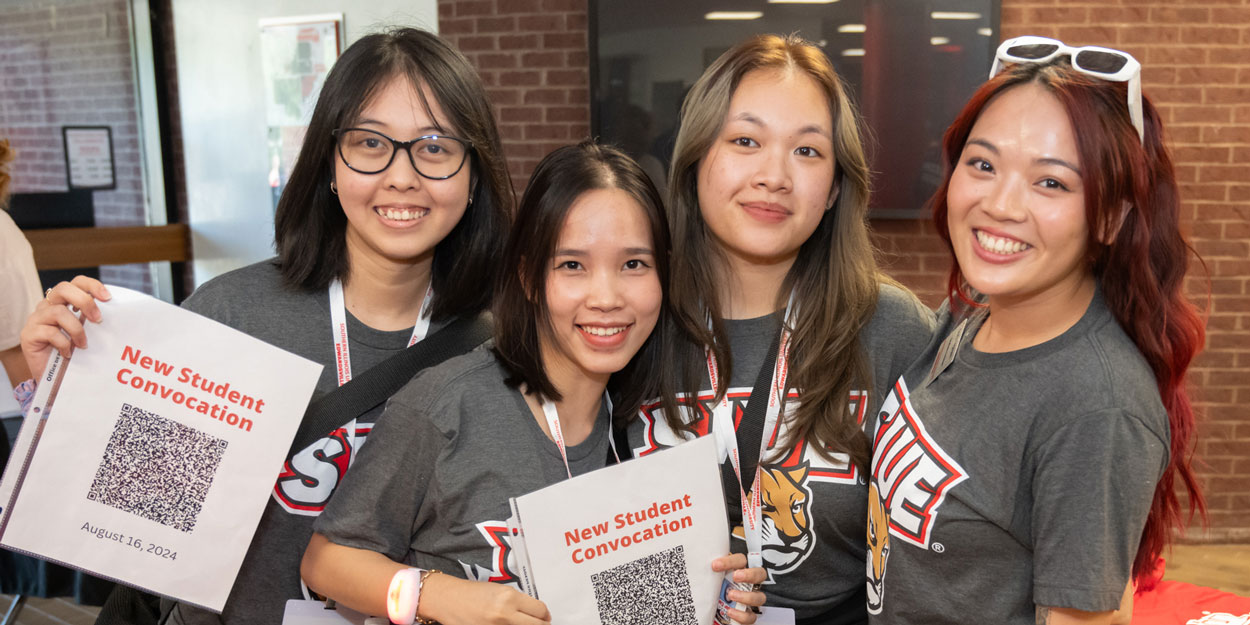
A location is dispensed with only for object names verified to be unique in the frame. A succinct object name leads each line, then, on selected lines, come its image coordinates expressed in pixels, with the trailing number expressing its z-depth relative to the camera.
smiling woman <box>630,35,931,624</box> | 1.73
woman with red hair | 1.28
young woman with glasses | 1.73
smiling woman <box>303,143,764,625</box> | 1.48
